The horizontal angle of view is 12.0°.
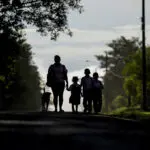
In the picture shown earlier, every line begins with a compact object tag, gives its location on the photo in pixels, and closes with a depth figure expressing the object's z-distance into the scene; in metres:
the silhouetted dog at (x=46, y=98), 34.37
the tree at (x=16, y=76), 45.02
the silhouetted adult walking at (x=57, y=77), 20.86
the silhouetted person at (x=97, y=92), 24.34
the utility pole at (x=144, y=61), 50.83
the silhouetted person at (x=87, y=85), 23.78
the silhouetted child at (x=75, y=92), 23.73
